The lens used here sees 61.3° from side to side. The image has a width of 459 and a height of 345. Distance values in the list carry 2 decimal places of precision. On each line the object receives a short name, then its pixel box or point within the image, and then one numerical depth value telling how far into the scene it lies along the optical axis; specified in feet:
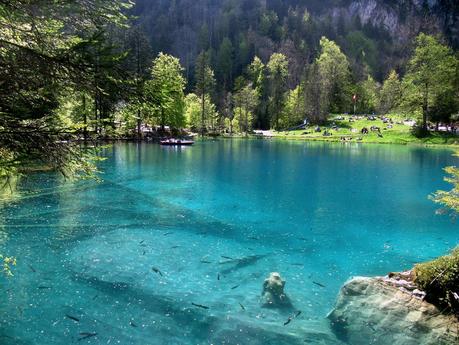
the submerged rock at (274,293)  44.29
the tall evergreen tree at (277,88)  426.51
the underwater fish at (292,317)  40.37
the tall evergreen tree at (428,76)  287.28
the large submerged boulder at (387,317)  33.21
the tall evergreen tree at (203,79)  364.48
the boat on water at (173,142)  241.96
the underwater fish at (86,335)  35.81
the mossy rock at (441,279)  34.65
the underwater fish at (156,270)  51.52
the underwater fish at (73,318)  38.70
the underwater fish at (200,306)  42.73
